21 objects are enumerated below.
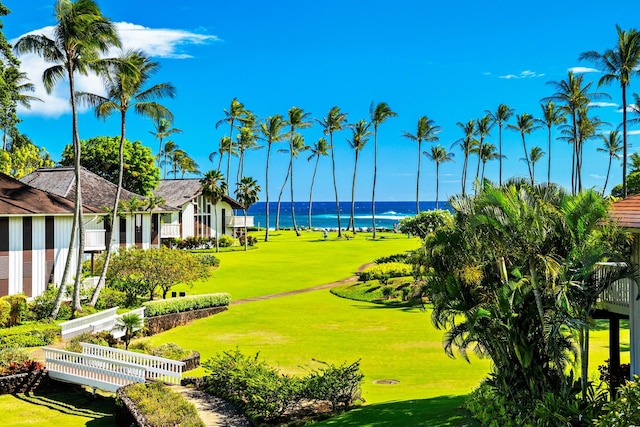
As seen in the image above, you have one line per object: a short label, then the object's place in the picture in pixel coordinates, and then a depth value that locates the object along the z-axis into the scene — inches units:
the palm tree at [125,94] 1139.9
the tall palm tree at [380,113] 3191.4
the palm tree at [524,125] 3316.9
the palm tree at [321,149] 3809.1
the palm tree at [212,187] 2506.2
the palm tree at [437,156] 3855.8
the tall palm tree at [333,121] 3378.4
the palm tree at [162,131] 3475.4
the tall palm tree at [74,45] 1035.9
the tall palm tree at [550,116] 2976.4
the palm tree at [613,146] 3216.0
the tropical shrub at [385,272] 1592.0
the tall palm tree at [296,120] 3211.1
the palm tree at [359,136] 3336.6
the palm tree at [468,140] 3676.2
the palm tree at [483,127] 3590.1
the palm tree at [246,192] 2758.4
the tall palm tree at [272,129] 3100.4
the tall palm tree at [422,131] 3479.3
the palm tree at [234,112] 2918.3
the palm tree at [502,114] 3447.3
